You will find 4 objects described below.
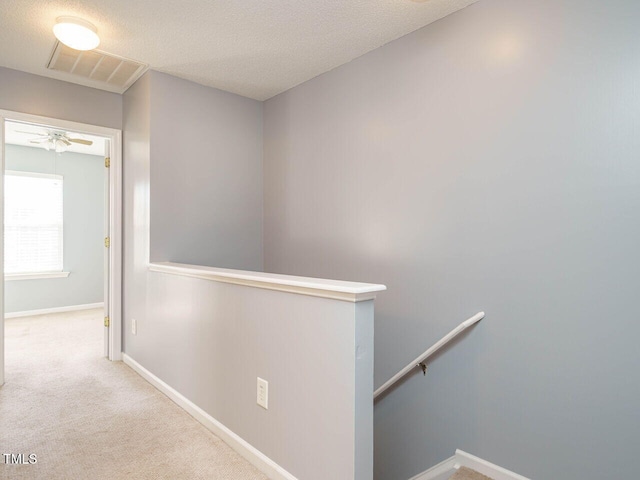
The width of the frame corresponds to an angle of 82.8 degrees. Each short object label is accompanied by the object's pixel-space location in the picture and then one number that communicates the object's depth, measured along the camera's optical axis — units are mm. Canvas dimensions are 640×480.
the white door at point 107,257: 3361
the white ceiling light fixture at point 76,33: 2152
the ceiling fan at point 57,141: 4039
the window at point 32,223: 5109
